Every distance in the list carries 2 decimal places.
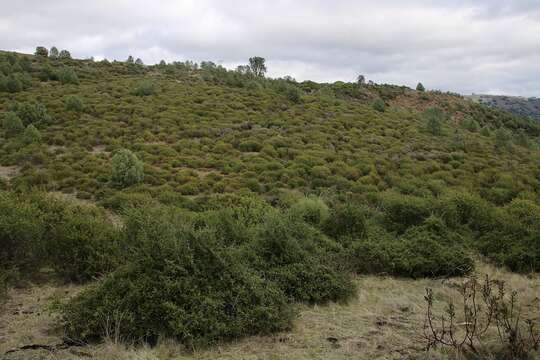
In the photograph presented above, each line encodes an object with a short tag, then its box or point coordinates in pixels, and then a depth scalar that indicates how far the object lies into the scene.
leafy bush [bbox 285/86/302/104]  38.25
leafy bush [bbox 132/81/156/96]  35.00
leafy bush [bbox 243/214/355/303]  7.72
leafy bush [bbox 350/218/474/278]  9.55
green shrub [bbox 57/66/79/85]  36.25
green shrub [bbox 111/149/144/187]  17.92
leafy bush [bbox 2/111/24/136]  23.73
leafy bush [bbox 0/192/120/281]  8.05
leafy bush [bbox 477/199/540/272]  10.14
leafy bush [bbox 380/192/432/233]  11.91
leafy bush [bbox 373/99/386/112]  40.66
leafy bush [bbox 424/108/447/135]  33.91
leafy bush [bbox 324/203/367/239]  11.22
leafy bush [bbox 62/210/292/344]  5.98
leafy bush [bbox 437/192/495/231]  11.99
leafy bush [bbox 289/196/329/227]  11.82
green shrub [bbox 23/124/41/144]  22.62
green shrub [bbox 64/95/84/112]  28.88
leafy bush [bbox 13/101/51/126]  25.80
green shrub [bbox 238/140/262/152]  25.23
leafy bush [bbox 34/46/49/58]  47.58
